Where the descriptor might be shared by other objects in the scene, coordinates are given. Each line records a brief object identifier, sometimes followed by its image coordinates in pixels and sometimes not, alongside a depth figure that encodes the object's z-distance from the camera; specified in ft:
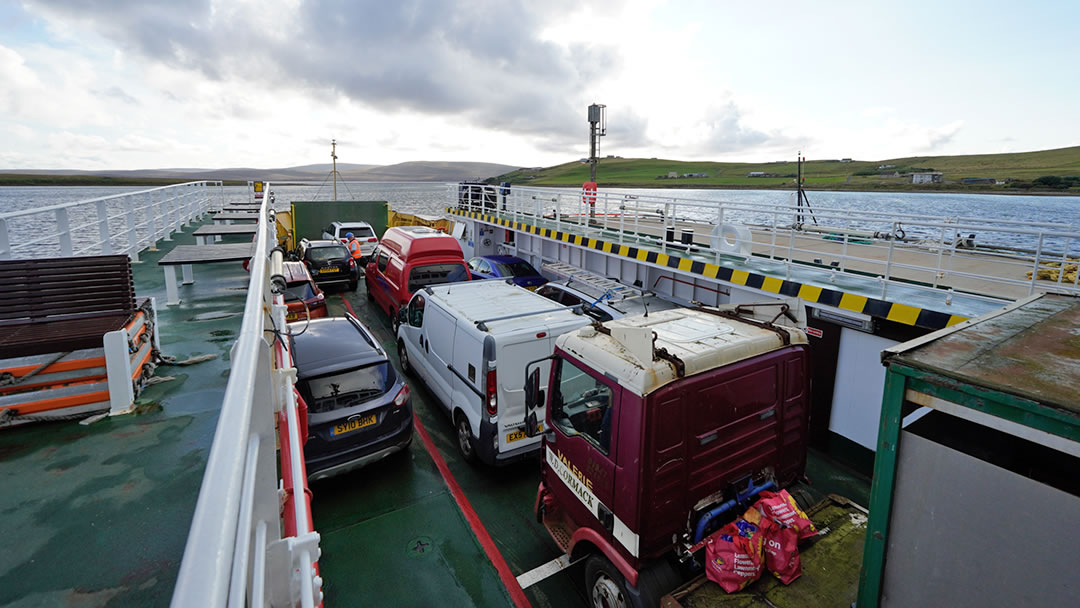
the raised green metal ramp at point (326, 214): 71.26
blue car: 42.22
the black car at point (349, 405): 19.03
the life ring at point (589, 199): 38.53
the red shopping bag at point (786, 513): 12.59
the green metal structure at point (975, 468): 7.18
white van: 20.22
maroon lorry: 12.24
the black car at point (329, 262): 51.44
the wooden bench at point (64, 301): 14.29
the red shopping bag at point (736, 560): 11.82
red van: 38.88
